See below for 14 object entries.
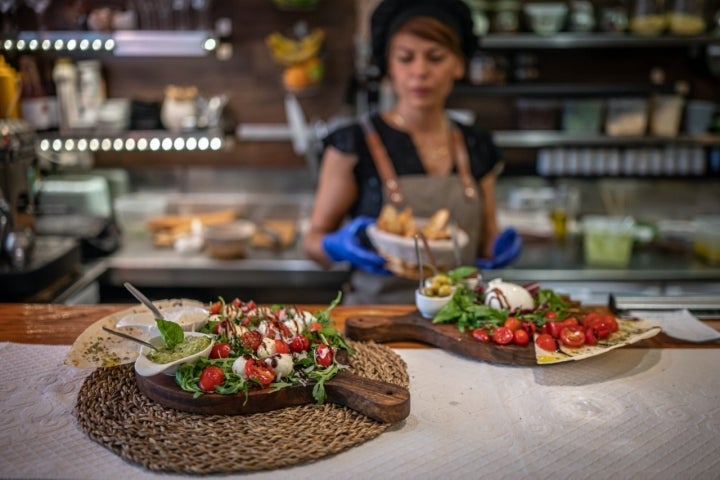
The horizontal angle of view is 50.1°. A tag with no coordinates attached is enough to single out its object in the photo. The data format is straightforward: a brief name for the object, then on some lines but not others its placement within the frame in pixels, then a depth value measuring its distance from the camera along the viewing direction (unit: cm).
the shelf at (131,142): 343
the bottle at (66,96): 365
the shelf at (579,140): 467
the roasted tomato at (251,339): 177
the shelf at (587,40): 455
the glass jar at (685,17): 456
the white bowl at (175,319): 188
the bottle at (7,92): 294
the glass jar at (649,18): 456
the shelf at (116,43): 310
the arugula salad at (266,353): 167
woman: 302
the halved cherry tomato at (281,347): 176
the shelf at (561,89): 466
